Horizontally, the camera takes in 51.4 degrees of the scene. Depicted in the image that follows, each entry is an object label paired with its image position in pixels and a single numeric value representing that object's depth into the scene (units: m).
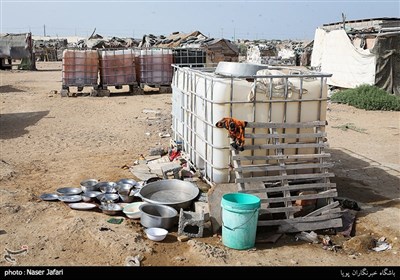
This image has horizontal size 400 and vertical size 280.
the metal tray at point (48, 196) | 6.31
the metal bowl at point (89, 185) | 6.62
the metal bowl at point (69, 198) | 6.23
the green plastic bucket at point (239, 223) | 4.82
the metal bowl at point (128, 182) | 6.92
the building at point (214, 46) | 24.00
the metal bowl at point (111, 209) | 5.86
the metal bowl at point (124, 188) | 6.46
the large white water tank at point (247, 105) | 5.79
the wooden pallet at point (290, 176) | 5.55
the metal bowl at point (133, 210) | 5.71
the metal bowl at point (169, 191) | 6.20
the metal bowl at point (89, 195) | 6.29
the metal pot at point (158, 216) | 5.38
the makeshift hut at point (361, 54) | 17.52
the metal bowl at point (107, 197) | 6.23
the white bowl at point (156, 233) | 5.07
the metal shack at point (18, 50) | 31.33
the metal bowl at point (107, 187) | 6.67
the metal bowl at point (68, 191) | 6.47
